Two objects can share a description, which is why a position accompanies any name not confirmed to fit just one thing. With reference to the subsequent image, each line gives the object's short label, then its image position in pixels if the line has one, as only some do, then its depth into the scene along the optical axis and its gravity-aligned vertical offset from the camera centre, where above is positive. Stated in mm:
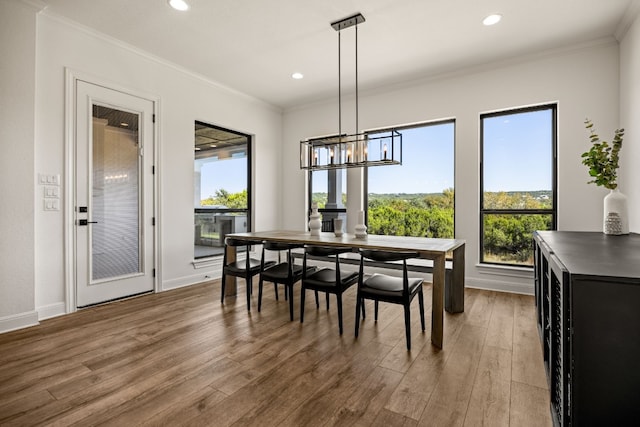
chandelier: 3377 +720
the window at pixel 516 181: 3924 +399
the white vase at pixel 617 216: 2514 -32
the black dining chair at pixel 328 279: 2793 -610
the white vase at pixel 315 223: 3748 -124
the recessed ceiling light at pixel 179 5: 2864 +1903
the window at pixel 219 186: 4707 +418
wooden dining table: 2514 -307
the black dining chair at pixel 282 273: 3090 -611
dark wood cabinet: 1043 -449
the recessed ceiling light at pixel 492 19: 3090 +1907
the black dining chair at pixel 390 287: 2449 -608
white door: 3361 +208
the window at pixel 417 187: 4566 +382
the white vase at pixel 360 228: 3461 -169
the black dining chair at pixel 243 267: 3350 -592
